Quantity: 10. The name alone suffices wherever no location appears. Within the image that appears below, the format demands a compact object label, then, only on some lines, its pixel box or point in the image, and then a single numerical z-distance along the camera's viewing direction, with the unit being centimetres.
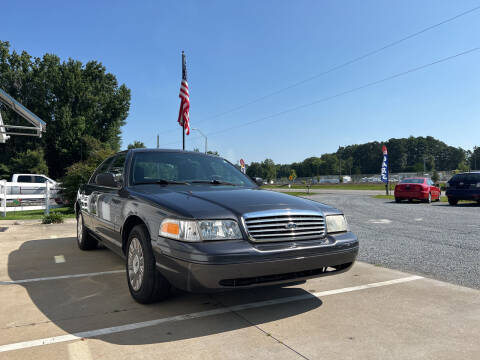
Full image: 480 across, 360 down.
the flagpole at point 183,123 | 1304
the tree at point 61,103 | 3569
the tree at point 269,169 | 13890
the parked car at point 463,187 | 1540
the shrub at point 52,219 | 996
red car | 1786
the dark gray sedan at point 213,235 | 273
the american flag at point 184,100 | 1333
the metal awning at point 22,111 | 1177
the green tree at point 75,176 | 1359
